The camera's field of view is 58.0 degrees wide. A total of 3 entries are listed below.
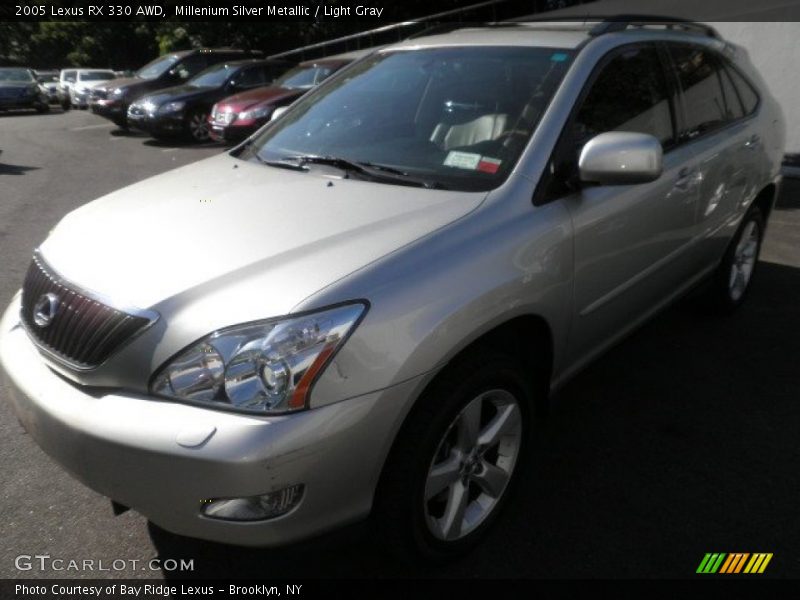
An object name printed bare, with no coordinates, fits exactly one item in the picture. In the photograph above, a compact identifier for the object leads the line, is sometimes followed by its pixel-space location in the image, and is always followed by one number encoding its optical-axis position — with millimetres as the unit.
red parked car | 11297
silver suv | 1929
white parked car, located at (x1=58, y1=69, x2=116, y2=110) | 23859
